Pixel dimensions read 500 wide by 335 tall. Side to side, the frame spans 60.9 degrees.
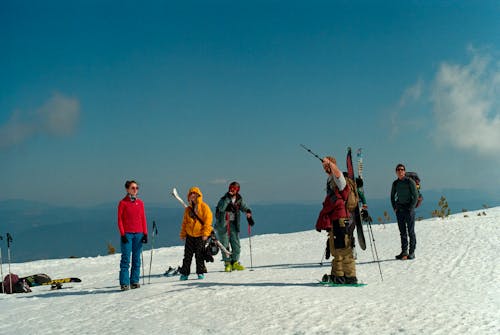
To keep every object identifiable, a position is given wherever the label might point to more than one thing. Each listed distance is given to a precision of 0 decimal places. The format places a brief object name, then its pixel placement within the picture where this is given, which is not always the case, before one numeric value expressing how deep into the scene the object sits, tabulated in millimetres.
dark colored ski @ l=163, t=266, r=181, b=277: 10906
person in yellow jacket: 9258
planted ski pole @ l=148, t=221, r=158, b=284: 9441
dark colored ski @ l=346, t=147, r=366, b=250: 7464
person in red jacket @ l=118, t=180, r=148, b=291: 8391
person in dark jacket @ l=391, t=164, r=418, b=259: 10547
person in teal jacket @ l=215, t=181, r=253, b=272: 10492
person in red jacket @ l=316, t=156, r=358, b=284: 7215
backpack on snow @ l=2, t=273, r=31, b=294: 10367
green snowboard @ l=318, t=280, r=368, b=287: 7336
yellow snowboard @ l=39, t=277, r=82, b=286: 10831
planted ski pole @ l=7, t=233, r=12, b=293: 10653
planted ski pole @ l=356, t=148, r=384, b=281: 7798
